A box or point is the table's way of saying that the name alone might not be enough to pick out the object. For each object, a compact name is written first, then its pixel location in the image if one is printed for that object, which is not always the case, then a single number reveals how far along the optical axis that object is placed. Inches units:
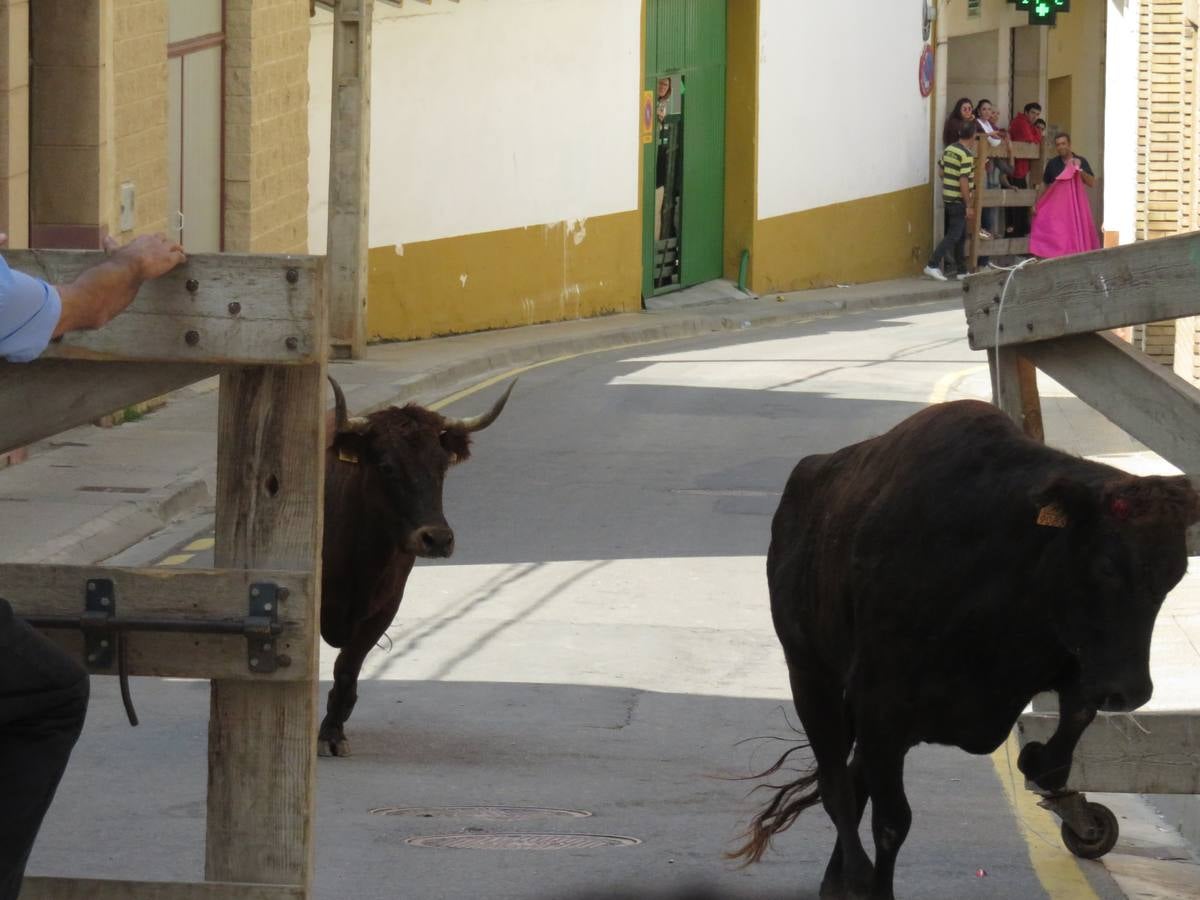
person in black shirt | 1766.6
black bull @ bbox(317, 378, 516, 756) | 571.8
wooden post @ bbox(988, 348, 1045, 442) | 442.9
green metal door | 1885.2
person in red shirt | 2367.8
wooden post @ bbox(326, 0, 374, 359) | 1313.9
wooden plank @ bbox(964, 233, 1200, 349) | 396.8
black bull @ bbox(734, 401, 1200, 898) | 348.1
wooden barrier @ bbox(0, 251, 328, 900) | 274.6
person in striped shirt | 2225.5
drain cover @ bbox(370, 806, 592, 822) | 502.7
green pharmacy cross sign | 2281.2
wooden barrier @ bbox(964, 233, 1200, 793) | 402.7
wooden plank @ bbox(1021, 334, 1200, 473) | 405.8
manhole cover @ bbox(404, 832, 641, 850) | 470.8
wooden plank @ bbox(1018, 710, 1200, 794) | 454.5
